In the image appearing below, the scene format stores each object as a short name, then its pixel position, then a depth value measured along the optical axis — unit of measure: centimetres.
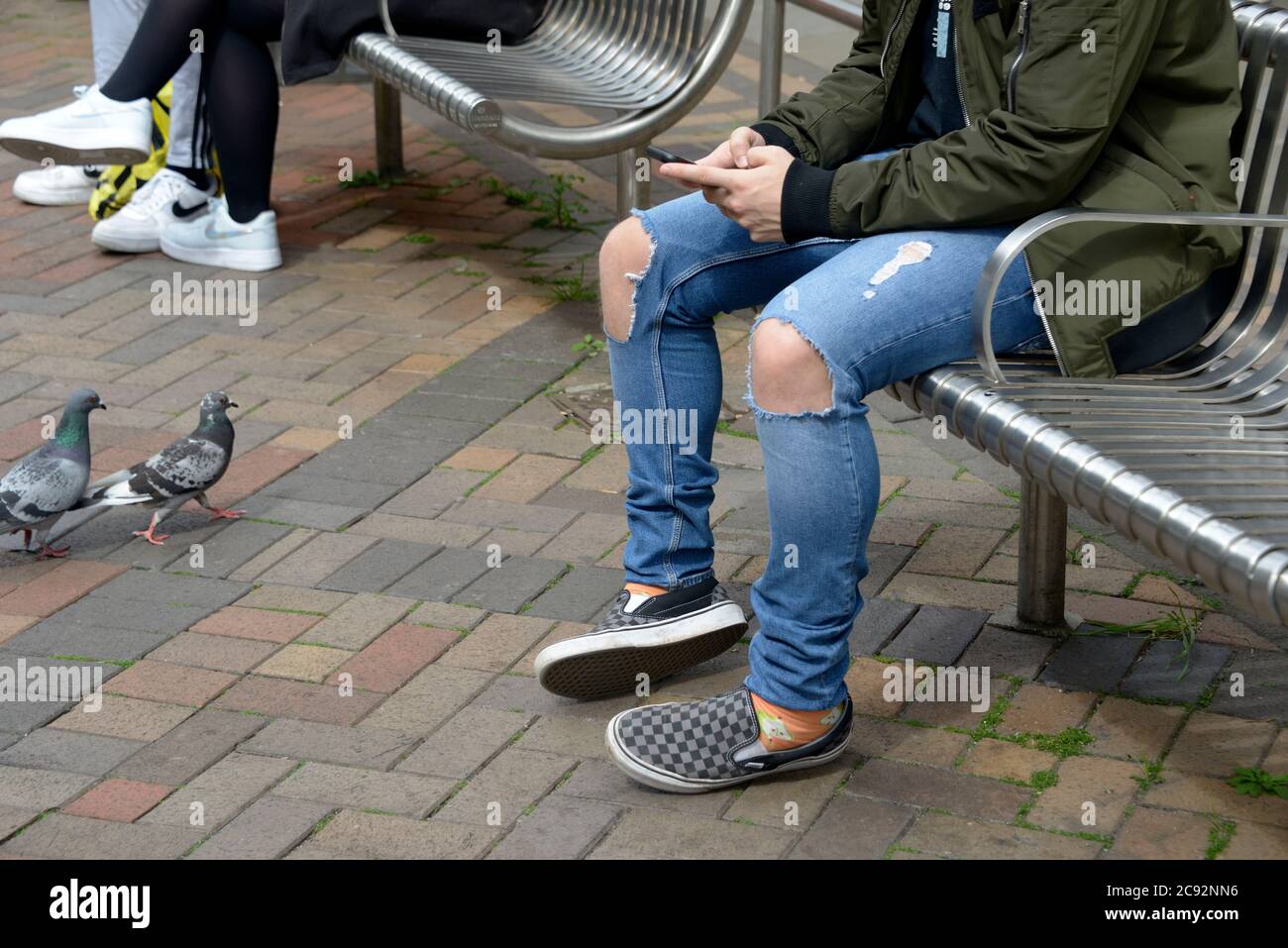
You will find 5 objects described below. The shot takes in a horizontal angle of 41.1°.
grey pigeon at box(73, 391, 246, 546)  351
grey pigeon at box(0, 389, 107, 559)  340
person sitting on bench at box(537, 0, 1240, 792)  246
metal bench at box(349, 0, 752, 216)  428
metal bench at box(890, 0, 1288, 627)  214
